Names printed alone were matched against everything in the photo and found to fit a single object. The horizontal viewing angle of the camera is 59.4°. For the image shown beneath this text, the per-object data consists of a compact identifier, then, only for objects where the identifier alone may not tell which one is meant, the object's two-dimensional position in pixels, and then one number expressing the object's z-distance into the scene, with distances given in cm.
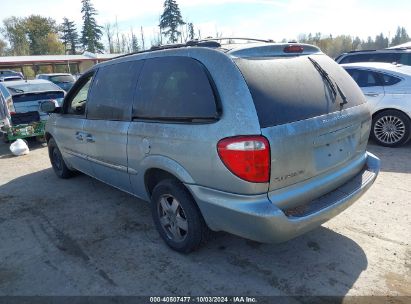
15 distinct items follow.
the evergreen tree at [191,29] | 6850
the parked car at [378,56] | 1042
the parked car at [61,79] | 2008
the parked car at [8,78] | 2527
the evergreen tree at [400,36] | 9885
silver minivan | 266
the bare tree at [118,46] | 8566
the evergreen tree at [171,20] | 6644
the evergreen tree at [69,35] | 7950
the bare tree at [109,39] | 7900
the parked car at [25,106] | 848
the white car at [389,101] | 685
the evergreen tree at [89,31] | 7206
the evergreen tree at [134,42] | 9144
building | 3969
